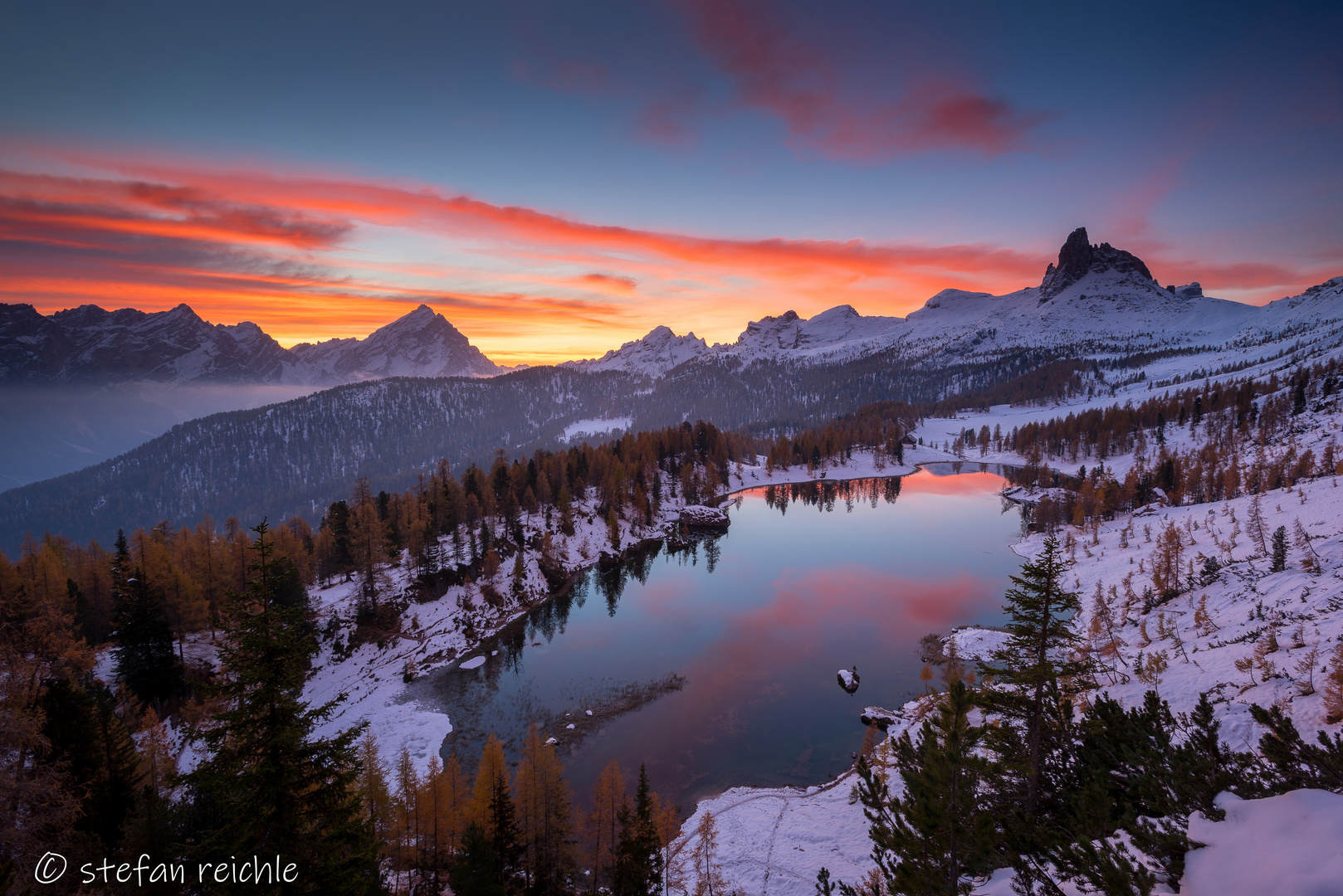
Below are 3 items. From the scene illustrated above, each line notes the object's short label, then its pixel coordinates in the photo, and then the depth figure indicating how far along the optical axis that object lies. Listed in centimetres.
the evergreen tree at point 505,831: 2489
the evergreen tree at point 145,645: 4278
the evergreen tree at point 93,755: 2253
